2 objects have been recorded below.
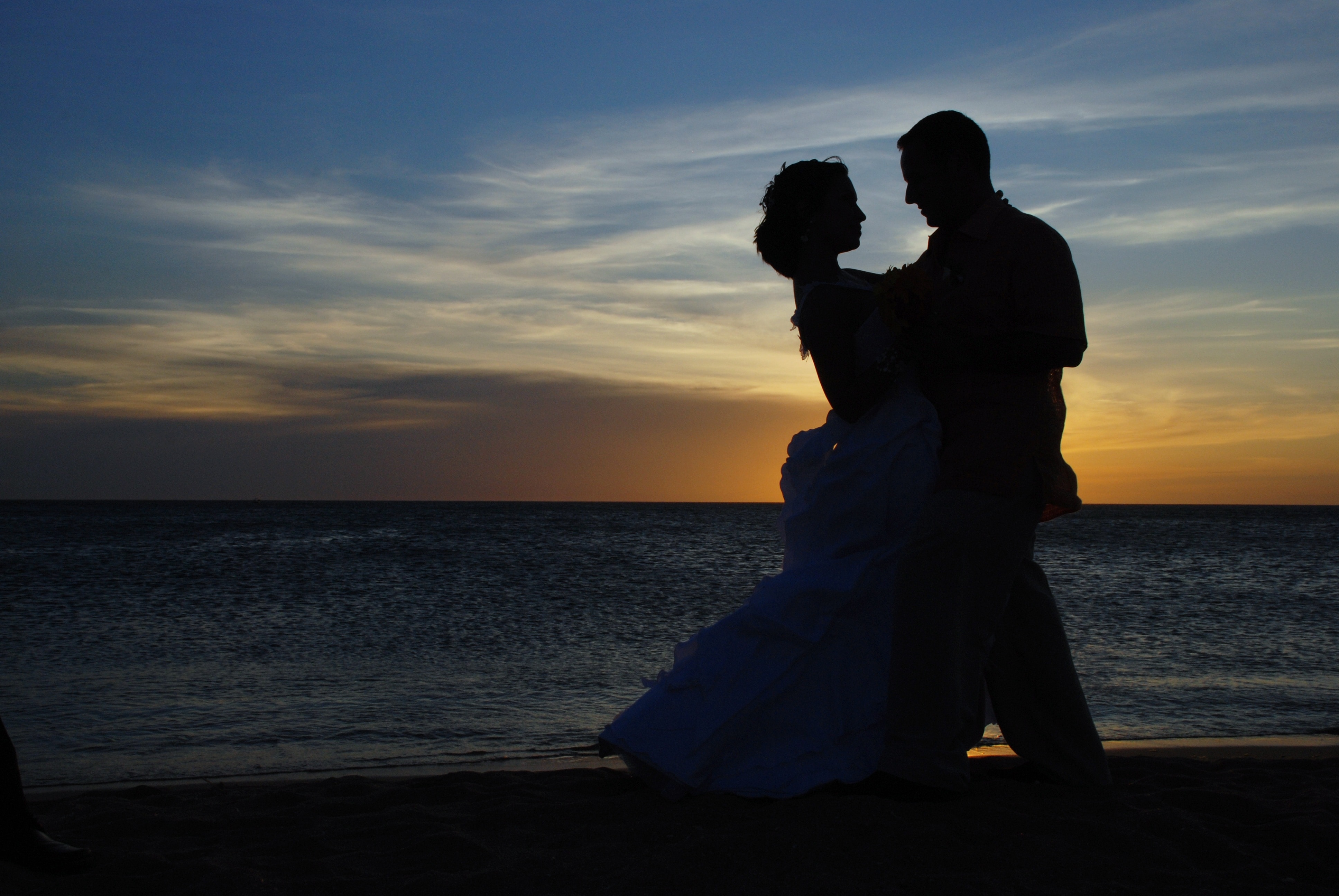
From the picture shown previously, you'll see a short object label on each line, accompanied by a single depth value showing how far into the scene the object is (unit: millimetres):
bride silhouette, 3051
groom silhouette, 2807
